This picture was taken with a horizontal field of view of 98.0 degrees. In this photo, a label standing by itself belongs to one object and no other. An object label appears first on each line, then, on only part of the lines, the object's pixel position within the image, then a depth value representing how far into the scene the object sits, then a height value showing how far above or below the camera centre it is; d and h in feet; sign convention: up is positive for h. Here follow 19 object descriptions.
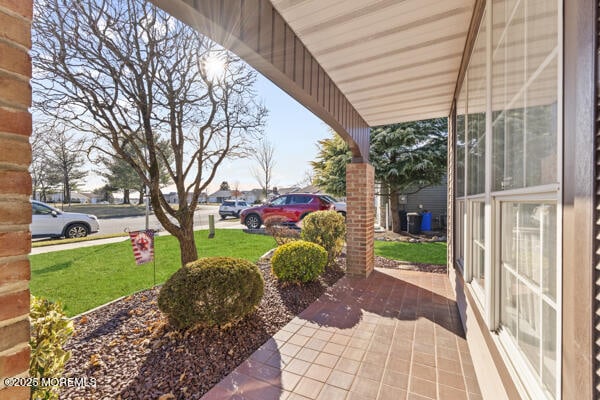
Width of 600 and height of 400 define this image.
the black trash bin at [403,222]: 33.14 -3.24
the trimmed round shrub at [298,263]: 12.58 -3.22
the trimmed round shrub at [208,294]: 8.00 -3.05
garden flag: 11.30 -2.09
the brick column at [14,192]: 2.43 +0.06
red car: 33.60 -1.44
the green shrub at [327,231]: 16.60 -2.19
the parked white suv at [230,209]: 56.56 -2.51
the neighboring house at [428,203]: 33.73 -0.89
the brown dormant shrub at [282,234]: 18.72 -2.65
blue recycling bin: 31.96 -2.98
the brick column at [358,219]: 14.33 -1.26
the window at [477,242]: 7.54 -1.40
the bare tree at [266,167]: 79.36 +9.50
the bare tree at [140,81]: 9.74 +4.92
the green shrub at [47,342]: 4.55 -2.71
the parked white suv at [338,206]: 35.70 -1.27
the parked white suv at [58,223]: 26.03 -2.62
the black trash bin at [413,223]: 30.58 -3.08
